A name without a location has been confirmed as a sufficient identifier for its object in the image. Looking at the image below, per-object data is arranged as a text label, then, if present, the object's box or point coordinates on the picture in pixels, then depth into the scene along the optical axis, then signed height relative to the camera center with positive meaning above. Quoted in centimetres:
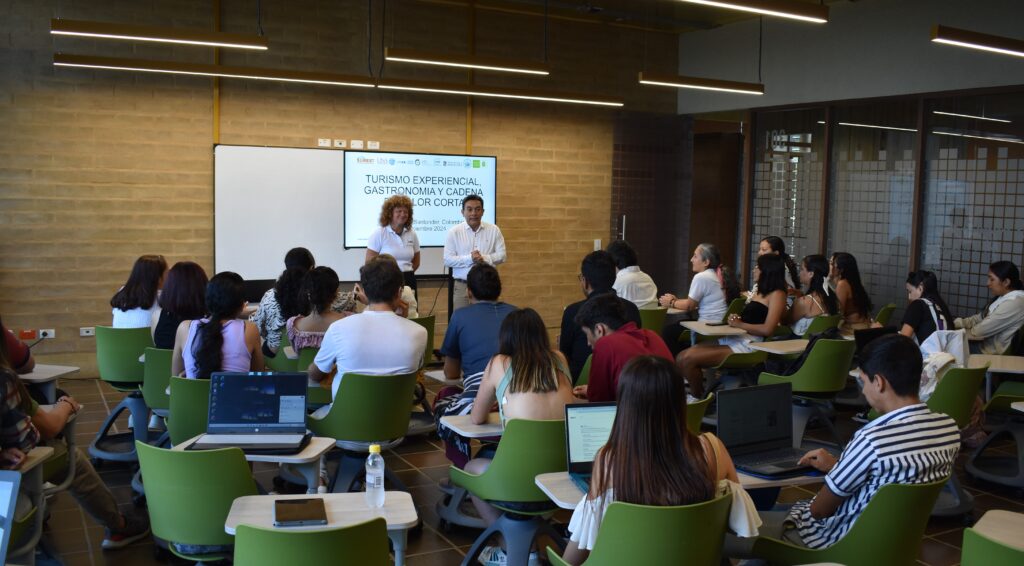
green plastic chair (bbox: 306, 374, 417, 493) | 443 -100
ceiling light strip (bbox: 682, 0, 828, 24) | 517 +132
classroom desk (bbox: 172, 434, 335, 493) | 351 -97
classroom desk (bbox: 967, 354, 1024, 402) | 592 -90
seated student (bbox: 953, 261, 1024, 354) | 682 -64
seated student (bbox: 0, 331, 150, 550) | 336 -94
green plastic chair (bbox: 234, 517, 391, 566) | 241 -91
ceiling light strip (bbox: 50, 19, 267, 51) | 640 +125
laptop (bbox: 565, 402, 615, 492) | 337 -81
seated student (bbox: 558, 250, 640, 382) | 542 -50
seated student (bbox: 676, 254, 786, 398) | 687 -73
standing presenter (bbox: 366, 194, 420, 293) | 826 -20
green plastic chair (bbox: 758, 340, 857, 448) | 602 -102
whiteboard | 890 +2
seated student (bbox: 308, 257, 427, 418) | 461 -65
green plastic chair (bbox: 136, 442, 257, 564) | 305 -97
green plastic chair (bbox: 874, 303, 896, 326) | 808 -78
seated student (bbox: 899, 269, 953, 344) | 630 -59
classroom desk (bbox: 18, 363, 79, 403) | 499 -96
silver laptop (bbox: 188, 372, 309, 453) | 372 -81
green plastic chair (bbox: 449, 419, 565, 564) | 364 -110
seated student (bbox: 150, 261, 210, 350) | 497 -47
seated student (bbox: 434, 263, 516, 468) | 488 -65
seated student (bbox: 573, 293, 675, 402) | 429 -59
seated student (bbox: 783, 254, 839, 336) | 718 -62
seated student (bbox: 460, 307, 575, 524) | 384 -68
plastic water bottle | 301 -92
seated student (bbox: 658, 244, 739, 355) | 757 -61
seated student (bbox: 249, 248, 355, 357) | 578 -62
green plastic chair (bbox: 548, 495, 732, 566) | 255 -90
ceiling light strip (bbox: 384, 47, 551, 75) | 738 +130
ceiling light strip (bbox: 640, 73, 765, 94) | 857 +137
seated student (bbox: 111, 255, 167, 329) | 589 -58
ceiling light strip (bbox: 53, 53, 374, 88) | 756 +121
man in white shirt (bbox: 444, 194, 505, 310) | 864 -27
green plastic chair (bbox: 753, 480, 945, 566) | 291 -100
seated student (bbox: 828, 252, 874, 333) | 721 -56
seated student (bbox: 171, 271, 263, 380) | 449 -65
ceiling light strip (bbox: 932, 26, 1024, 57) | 623 +137
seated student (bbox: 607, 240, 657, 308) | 720 -48
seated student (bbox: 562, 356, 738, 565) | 266 -70
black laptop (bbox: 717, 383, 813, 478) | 352 -83
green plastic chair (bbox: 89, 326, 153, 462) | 564 -103
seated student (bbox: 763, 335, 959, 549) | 308 -76
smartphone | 279 -96
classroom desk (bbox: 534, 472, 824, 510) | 310 -97
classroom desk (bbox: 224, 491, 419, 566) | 284 -98
